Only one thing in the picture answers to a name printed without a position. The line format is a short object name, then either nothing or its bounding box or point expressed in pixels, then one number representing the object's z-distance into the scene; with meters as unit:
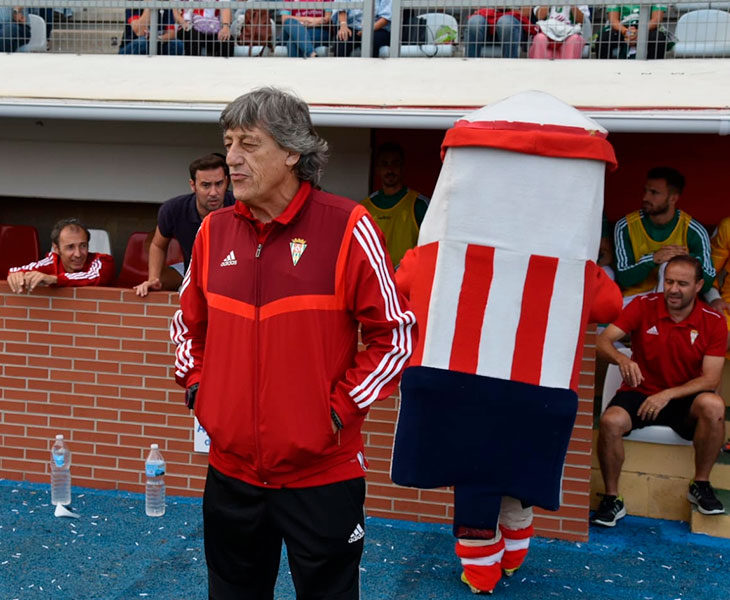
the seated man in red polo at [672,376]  5.18
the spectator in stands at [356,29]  7.15
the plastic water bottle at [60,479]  5.41
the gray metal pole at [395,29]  6.93
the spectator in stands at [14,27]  7.76
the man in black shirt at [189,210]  5.25
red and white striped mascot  3.94
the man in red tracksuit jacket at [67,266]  5.60
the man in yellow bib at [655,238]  6.18
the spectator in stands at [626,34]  6.68
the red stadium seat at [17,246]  8.15
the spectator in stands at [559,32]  6.72
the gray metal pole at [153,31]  7.38
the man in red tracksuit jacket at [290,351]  2.67
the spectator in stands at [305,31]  7.14
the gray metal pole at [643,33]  6.57
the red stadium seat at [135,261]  7.45
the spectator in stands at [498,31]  6.84
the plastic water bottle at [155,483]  5.31
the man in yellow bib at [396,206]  6.73
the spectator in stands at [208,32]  7.34
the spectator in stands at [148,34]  7.51
